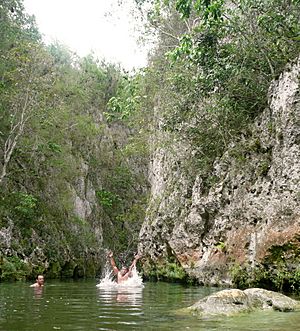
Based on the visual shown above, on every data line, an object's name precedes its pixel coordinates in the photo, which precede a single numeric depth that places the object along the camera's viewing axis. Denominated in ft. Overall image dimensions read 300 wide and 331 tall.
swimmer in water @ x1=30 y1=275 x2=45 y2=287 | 53.78
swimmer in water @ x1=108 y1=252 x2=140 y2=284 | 62.34
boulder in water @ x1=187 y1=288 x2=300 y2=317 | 27.02
